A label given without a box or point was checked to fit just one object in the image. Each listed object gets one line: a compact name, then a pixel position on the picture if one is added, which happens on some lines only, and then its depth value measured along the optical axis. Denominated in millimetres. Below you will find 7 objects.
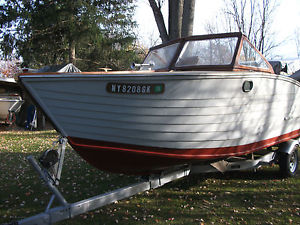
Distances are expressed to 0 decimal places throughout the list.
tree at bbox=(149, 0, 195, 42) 8570
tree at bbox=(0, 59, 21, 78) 39569
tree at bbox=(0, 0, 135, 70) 13086
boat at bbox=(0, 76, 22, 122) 15180
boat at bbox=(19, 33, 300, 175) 3217
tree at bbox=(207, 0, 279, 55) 19938
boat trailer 2812
